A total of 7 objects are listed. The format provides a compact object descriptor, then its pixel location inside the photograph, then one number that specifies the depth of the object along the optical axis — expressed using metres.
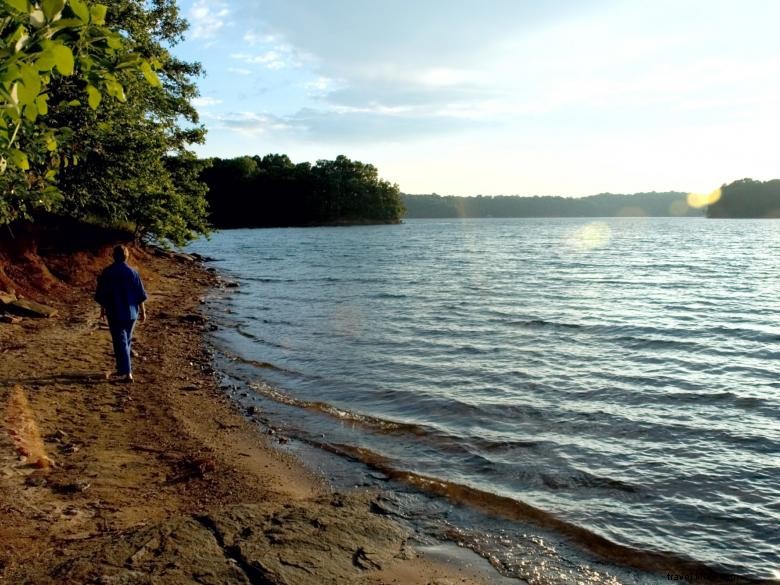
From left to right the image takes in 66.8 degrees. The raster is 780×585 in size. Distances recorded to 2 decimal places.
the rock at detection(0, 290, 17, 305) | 14.56
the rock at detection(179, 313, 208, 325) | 18.11
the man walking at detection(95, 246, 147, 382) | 10.06
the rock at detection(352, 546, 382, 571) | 5.03
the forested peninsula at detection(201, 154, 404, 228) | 137.12
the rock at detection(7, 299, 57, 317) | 14.75
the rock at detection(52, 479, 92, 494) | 5.94
